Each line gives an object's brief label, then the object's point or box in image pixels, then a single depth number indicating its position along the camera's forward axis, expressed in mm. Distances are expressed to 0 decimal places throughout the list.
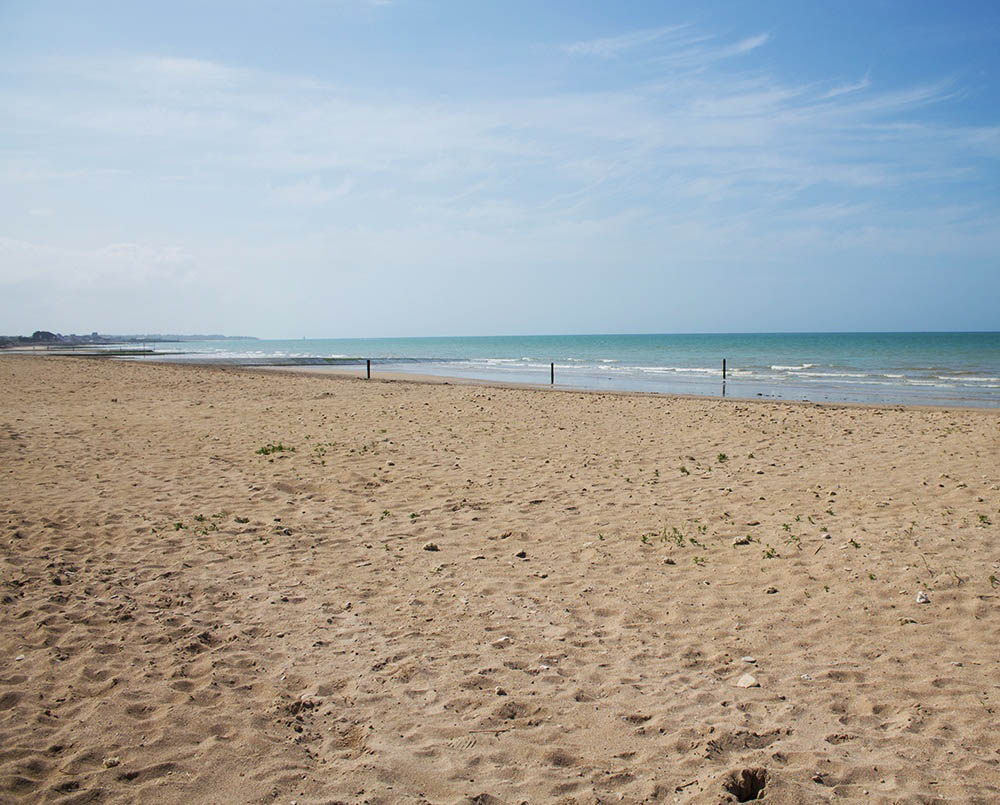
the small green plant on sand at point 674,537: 7242
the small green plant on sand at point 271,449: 11820
